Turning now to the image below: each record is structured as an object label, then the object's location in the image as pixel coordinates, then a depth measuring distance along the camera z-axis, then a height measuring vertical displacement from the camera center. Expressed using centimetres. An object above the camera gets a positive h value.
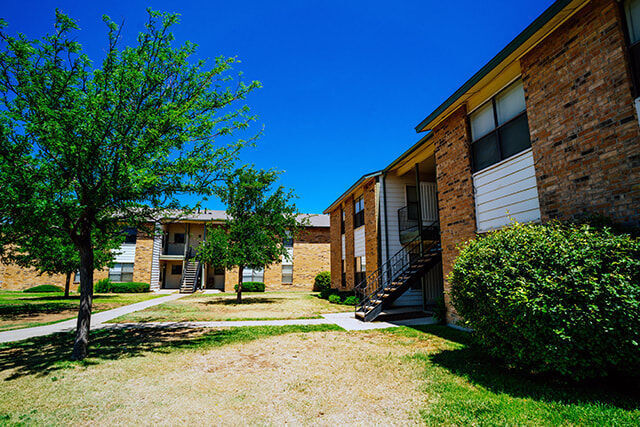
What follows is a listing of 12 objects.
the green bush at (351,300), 1519 -160
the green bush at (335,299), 1711 -169
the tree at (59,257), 1479 +65
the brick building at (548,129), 484 +278
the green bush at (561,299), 370 -41
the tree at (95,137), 567 +259
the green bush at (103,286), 2488 -135
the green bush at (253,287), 2625 -155
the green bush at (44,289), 2494 -156
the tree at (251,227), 1667 +222
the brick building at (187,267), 2670 +18
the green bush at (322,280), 2664 -103
